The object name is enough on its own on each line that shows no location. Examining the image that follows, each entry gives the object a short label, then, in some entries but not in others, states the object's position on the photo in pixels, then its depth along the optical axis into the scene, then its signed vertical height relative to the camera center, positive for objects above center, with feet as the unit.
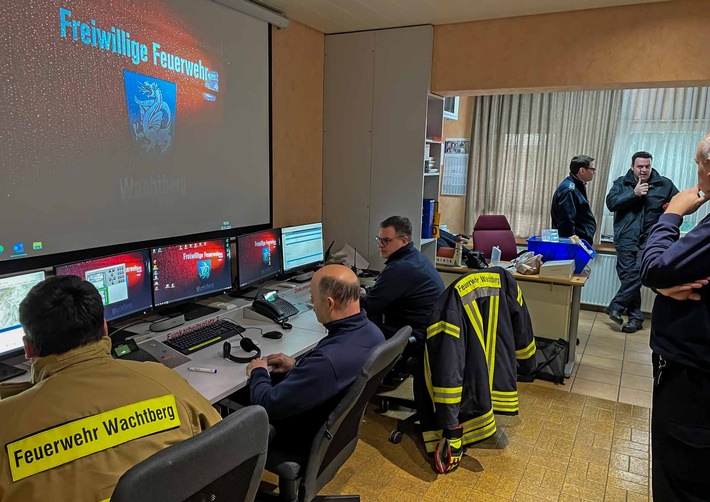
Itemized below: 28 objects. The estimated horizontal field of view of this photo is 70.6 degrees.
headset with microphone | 7.38 -2.74
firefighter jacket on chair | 8.45 -3.12
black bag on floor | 12.35 -4.59
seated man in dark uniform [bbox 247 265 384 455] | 5.94 -2.41
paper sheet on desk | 14.17 -2.48
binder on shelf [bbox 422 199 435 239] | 13.96 -1.26
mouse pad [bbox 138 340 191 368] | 7.11 -2.72
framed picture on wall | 17.16 +2.22
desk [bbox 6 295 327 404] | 6.60 -2.84
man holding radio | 15.83 -1.32
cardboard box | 12.52 -2.36
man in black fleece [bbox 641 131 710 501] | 4.94 -1.70
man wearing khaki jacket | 3.58 -1.90
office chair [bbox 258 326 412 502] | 5.76 -3.28
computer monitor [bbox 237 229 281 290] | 10.13 -1.88
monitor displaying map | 6.23 -1.83
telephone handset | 9.24 -2.63
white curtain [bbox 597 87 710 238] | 16.19 +1.56
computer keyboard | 7.64 -2.71
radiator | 17.60 -3.89
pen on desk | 6.97 -2.81
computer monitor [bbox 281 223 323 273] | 11.58 -1.87
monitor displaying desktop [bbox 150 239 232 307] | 8.37 -1.85
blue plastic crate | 13.12 -2.03
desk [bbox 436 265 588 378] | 12.67 -3.34
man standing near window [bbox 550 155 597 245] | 14.80 -0.89
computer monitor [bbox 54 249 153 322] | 7.09 -1.72
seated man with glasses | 10.07 -2.31
